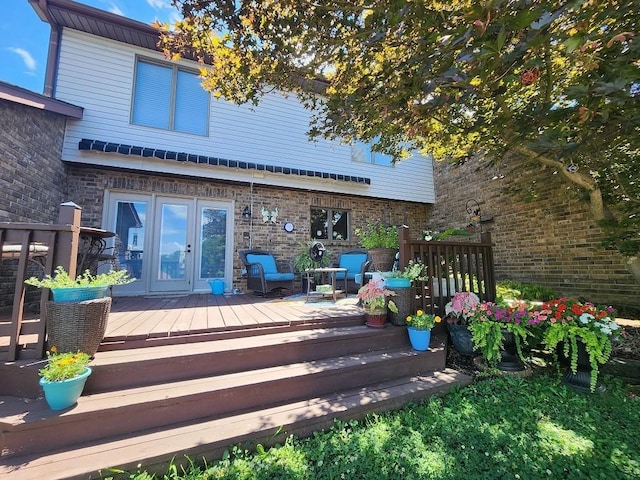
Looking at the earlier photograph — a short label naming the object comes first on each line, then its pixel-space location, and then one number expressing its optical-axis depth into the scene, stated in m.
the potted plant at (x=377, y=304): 3.36
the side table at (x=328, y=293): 4.93
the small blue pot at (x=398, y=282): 3.42
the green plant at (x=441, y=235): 4.19
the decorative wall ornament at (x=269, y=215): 6.99
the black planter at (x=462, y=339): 3.34
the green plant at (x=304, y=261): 6.68
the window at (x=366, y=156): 8.17
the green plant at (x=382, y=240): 4.57
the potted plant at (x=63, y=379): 1.87
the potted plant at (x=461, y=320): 3.29
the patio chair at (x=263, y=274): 5.81
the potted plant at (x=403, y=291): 3.40
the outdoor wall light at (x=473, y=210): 7.52
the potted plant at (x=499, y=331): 2.97
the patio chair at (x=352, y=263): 6.74
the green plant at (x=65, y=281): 2.11
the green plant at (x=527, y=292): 5.25
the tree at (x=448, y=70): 2.36
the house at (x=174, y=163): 5.54
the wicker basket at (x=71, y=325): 2.14
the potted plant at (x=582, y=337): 2.68
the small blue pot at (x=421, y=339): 3.14
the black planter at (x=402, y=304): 3.40
